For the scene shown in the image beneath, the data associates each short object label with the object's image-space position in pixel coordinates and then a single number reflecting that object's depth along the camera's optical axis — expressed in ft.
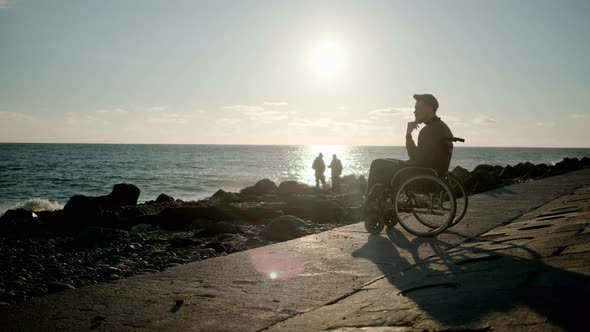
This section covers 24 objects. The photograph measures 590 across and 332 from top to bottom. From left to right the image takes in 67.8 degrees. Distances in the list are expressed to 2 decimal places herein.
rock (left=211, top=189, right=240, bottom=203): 47.80
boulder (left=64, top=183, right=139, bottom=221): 34.99
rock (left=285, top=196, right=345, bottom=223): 29.04
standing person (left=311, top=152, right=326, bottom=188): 72.84
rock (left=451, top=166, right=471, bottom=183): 43.91
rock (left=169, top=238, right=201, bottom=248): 19.94
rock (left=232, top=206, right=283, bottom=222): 29.63
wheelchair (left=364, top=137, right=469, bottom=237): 15.71
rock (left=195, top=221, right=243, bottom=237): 22.56
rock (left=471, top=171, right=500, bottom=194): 42.00
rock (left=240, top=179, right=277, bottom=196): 61.93
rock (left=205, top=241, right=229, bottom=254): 18.19
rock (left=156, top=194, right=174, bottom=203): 51.26
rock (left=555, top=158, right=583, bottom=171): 78.06
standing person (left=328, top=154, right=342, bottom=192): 68.59
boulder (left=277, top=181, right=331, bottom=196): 60.09
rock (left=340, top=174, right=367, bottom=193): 76.99
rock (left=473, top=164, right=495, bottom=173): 69.96
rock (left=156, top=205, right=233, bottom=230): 27.89
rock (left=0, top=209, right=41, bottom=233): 30.63
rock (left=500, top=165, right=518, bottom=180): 62.42
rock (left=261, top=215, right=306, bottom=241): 20.93
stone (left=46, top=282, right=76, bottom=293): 12.13
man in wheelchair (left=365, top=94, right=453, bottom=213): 16.08
